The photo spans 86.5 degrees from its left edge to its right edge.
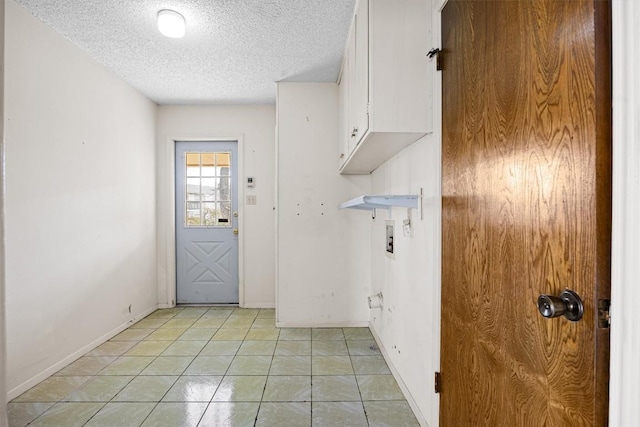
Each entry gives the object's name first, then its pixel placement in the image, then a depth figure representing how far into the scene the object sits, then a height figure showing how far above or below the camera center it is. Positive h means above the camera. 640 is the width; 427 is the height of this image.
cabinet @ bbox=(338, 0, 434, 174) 1.65 +0.69
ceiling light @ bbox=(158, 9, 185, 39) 2.18 +1.20
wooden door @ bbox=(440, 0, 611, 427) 0.73 +0.01
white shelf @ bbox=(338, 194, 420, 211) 1.75 +0.05
